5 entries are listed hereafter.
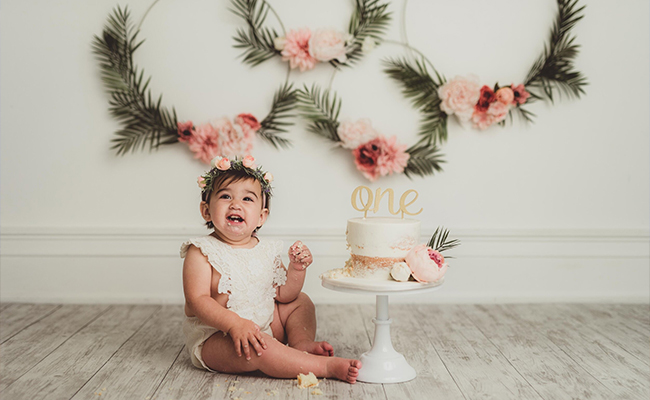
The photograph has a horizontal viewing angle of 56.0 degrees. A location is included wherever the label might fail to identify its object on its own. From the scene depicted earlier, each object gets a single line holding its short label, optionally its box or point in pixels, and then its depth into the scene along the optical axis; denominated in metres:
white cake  1.89
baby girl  1.91
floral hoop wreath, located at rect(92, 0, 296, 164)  2.91
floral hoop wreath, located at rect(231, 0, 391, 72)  2.89
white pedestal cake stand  1.82
